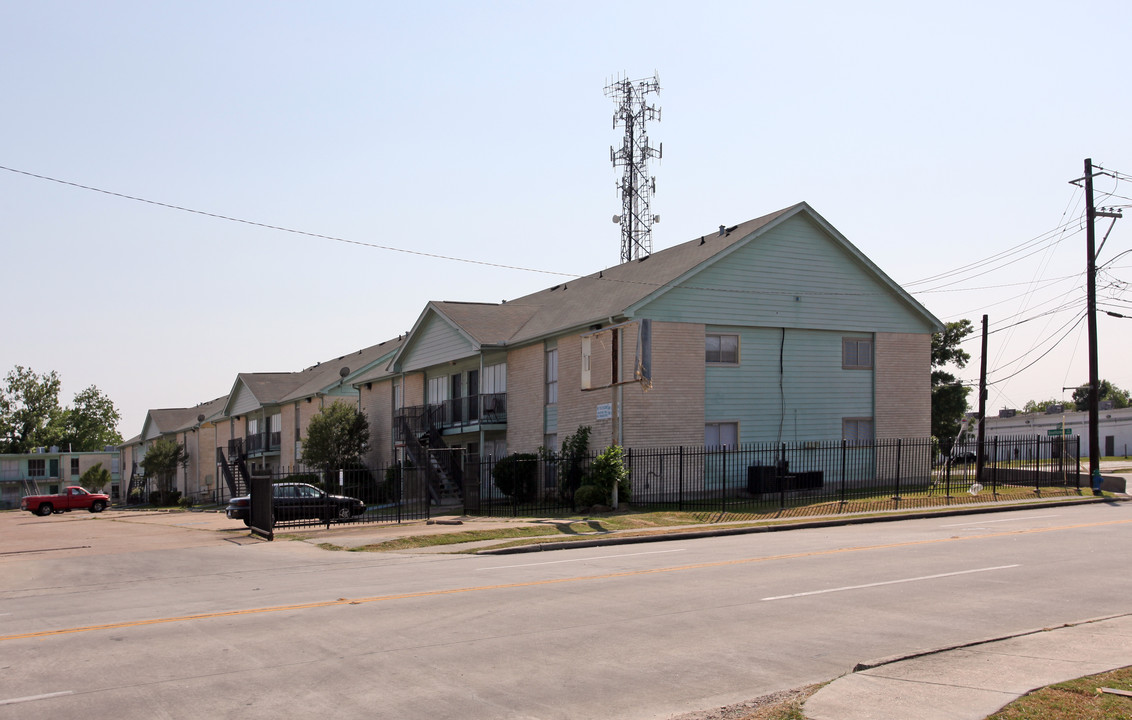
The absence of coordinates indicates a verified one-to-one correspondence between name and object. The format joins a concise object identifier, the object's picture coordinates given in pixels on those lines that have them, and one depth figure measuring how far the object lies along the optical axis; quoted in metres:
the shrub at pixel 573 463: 29.72
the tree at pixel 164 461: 72.25
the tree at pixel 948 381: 56.38
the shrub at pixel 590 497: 27.27
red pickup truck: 58.72
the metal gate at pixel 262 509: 24.22
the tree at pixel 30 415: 125.94
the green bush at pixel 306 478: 45.56
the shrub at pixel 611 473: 27.16
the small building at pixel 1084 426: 82.09
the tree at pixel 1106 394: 142.62
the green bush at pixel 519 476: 32.94
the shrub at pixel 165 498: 68.62
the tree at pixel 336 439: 46.53
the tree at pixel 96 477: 89.50
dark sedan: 28.64
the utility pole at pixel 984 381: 44.41
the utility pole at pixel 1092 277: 34.88
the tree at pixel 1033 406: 163.31
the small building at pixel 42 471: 99.94
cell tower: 46.97
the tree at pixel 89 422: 138.55
